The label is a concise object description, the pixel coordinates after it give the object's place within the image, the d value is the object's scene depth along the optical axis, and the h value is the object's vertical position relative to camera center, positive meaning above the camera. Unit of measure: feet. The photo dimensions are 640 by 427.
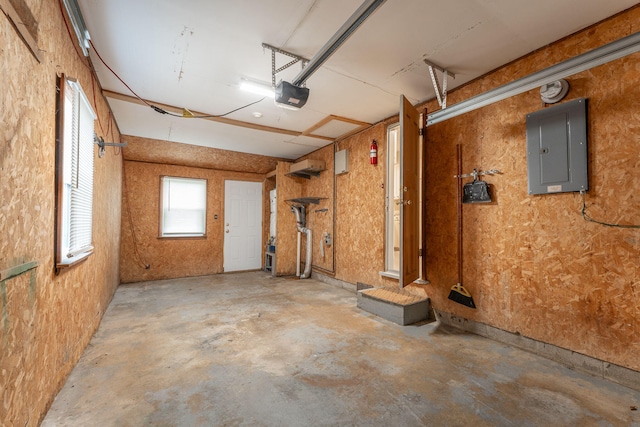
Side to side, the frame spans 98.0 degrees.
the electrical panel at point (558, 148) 6.91 +1.87
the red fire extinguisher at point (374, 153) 13.47 +3.20
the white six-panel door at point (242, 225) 20.58 -0.49
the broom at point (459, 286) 9.33 -2.30
